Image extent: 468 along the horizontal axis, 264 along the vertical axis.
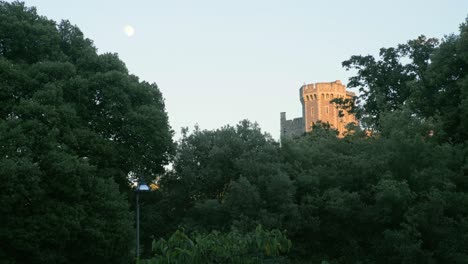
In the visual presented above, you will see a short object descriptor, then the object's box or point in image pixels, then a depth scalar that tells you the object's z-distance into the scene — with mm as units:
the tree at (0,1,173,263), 21562
